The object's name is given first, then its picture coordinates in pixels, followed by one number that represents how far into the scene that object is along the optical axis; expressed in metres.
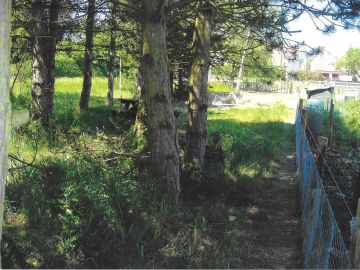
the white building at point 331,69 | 127.36
